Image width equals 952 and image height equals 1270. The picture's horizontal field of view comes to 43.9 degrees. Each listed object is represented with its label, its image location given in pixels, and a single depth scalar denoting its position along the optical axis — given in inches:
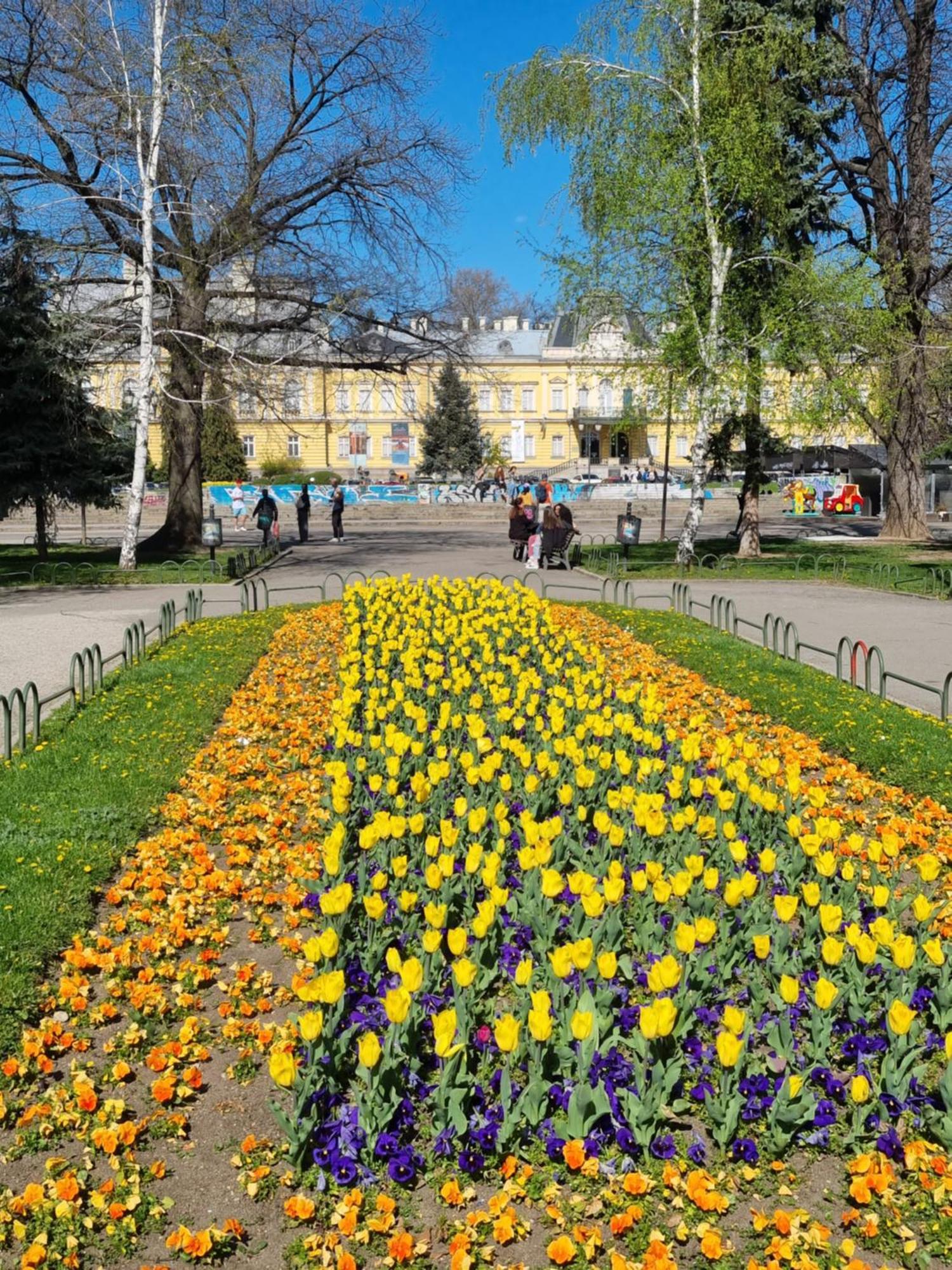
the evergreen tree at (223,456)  2246.8
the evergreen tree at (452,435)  2332.7
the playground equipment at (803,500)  1867.6
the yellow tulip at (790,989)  138.0
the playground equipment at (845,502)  1776.6
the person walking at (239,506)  1699.1
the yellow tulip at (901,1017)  133.0
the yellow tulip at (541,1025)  129.5
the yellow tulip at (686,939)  148.1
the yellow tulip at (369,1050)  126.4
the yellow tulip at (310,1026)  130.2
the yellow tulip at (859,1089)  127.0
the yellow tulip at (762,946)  151.1
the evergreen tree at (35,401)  832.9
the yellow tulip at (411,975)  136.4
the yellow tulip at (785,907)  158.2
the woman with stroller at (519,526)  878.4
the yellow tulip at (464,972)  138.4
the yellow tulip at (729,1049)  129.3
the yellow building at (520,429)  2736.2
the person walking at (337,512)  1243.8
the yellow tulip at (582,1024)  131.3
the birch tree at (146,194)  780.0
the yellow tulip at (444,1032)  127.7
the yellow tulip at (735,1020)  127.3
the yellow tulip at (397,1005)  132.0
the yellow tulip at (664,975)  135.9
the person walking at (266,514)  1053.8
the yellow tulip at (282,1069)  123.8
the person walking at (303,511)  1240.2
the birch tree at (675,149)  771.4
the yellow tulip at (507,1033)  129.3
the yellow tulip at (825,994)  140.4
